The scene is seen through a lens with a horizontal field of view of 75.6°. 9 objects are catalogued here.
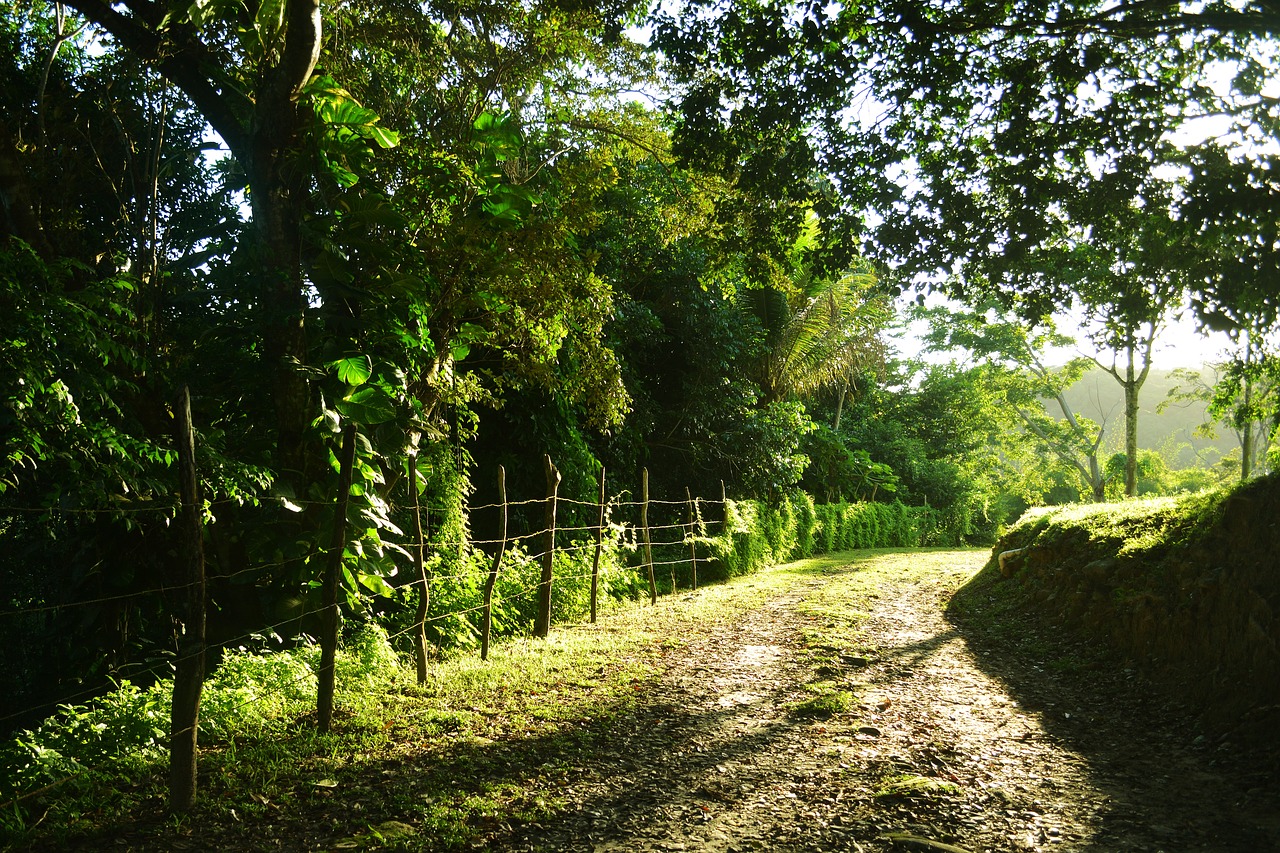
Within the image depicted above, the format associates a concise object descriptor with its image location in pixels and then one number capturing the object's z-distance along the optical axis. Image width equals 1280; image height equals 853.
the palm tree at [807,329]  19.11
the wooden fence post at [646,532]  11.77
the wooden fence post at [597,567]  10.16
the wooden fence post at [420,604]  6.57
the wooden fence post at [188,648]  4.14
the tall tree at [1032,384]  27.69
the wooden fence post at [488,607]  7.54
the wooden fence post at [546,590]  8.79
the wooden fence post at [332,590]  5.32
